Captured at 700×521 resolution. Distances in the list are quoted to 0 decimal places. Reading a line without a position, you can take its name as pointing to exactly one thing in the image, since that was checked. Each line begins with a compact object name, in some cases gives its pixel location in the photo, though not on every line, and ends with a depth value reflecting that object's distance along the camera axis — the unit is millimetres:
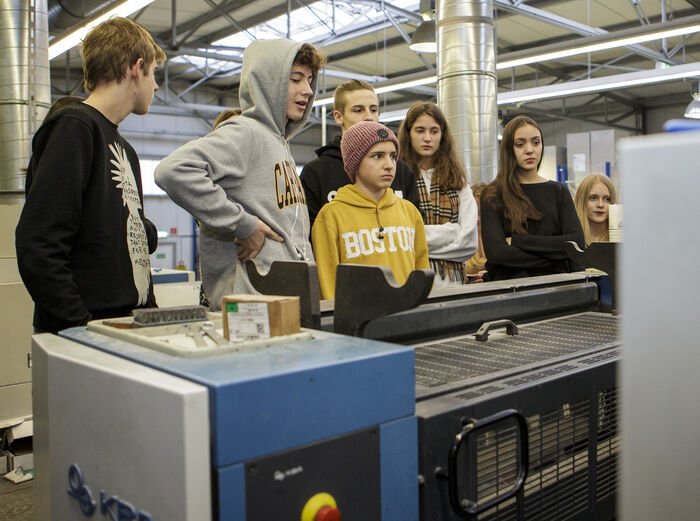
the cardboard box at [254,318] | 798
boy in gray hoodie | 1410
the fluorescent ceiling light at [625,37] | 4242
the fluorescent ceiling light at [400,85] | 5859
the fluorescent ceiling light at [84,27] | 3551
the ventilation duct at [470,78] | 3938
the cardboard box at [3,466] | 2375
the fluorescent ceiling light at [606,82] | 5152
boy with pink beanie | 1684
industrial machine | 624
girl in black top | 2047
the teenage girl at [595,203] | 2799
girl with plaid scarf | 2102
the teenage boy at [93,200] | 1158
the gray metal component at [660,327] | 401
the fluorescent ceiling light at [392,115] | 7242
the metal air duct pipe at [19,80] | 3586
